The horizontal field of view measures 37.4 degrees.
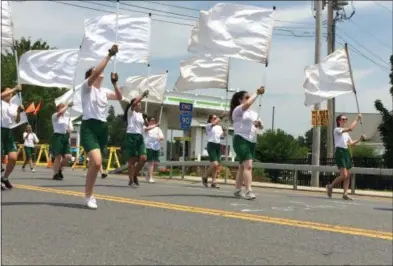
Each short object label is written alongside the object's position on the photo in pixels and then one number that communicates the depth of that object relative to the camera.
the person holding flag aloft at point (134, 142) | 12.78
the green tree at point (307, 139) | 37.54
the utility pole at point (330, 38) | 23.78
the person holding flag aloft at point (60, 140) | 13.82
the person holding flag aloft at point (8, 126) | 10.20
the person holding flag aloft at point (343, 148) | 12.29
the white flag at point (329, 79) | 13.08
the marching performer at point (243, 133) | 9.95
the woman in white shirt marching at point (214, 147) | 14.68
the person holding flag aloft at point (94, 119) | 7.79
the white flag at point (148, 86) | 16.97
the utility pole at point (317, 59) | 21.72
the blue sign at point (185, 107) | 22.31
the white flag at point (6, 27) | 13.27
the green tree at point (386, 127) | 25.22
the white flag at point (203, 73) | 14.33
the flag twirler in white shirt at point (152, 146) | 16.17
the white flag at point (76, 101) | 16.50
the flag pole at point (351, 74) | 12.99
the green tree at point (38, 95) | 39.25
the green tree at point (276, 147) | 36.03
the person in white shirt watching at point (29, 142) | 21.53
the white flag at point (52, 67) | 15.28
